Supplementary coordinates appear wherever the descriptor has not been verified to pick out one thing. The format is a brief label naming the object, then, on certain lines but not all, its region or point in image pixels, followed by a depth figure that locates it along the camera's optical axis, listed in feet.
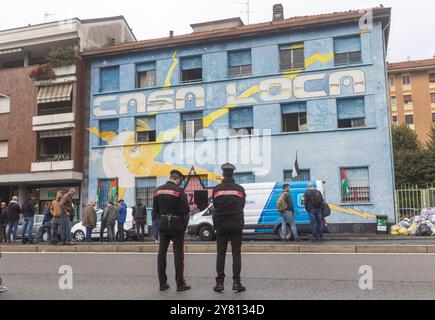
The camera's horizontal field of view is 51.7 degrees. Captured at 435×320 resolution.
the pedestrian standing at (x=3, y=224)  55.52
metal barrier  66.33
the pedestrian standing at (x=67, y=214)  45.66
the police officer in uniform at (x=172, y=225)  21.22
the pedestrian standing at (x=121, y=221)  57.62
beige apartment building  188.03
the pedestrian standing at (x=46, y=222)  51.29
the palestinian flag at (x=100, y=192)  81.98
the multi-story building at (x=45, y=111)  83.30
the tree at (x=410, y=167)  125.49
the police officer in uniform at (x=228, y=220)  20.59
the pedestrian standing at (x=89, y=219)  52.54
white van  53.57
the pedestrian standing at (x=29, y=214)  52.16
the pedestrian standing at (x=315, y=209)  46.19
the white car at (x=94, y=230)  62.28
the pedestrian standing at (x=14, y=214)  52.95
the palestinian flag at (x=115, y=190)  81.25
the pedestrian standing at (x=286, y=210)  46.75
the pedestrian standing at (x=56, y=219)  46.29
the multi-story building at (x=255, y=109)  70.28
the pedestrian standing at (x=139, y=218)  57.00
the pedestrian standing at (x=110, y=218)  55.21
